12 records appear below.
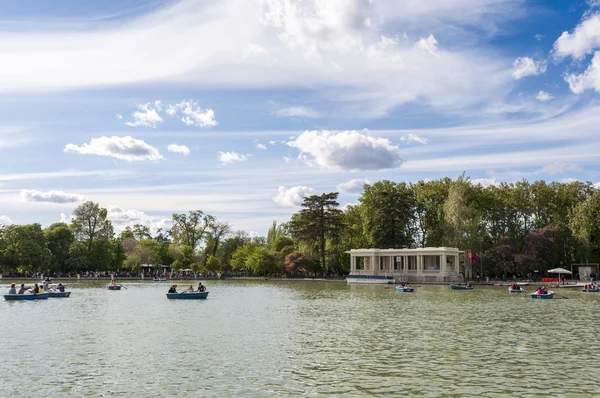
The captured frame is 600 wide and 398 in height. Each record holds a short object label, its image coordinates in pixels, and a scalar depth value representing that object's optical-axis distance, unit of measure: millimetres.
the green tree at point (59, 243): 100438
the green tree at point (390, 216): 89625
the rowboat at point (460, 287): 63938
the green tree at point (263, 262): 99750
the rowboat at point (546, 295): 49500
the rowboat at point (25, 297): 47844
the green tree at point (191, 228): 121875
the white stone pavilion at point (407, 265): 80125
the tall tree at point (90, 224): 104688
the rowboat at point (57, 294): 52088
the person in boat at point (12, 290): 48678
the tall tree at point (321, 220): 94375
